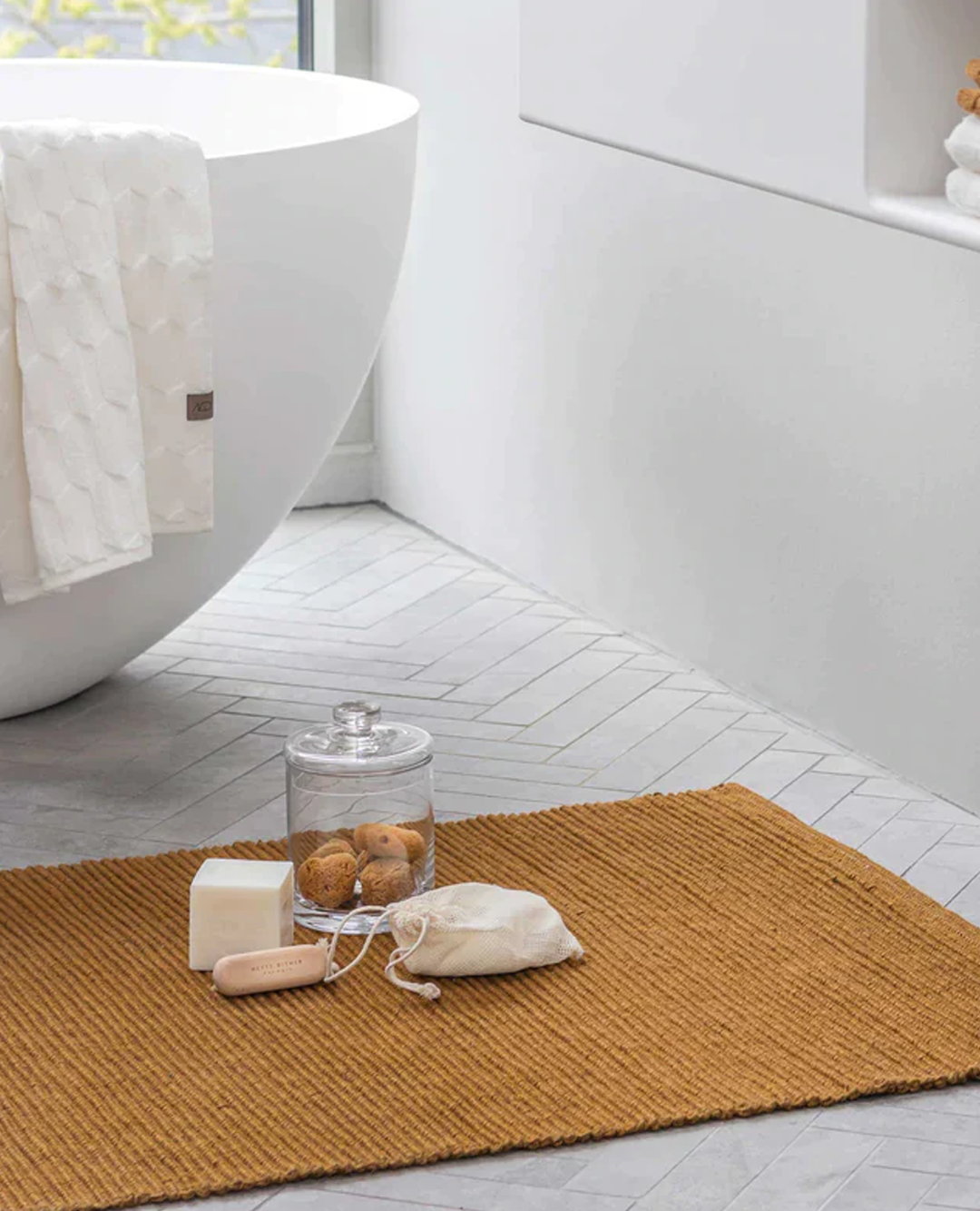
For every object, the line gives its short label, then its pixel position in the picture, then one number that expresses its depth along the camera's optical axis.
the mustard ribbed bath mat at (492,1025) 3.17
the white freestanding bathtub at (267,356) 4.44
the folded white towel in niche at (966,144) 2.73
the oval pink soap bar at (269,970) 3.60
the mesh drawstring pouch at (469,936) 3.66
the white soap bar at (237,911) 3.64
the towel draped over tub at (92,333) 4.05
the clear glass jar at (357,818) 3.85
